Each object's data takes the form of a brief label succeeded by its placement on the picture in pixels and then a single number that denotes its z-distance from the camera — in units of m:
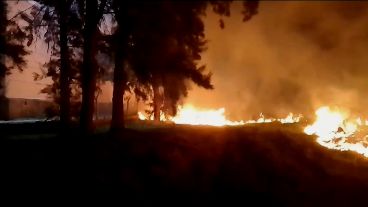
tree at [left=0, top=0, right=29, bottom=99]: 18.94
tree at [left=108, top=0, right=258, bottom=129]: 11.41
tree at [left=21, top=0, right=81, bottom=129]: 18.94
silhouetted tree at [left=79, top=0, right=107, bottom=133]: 17.42
